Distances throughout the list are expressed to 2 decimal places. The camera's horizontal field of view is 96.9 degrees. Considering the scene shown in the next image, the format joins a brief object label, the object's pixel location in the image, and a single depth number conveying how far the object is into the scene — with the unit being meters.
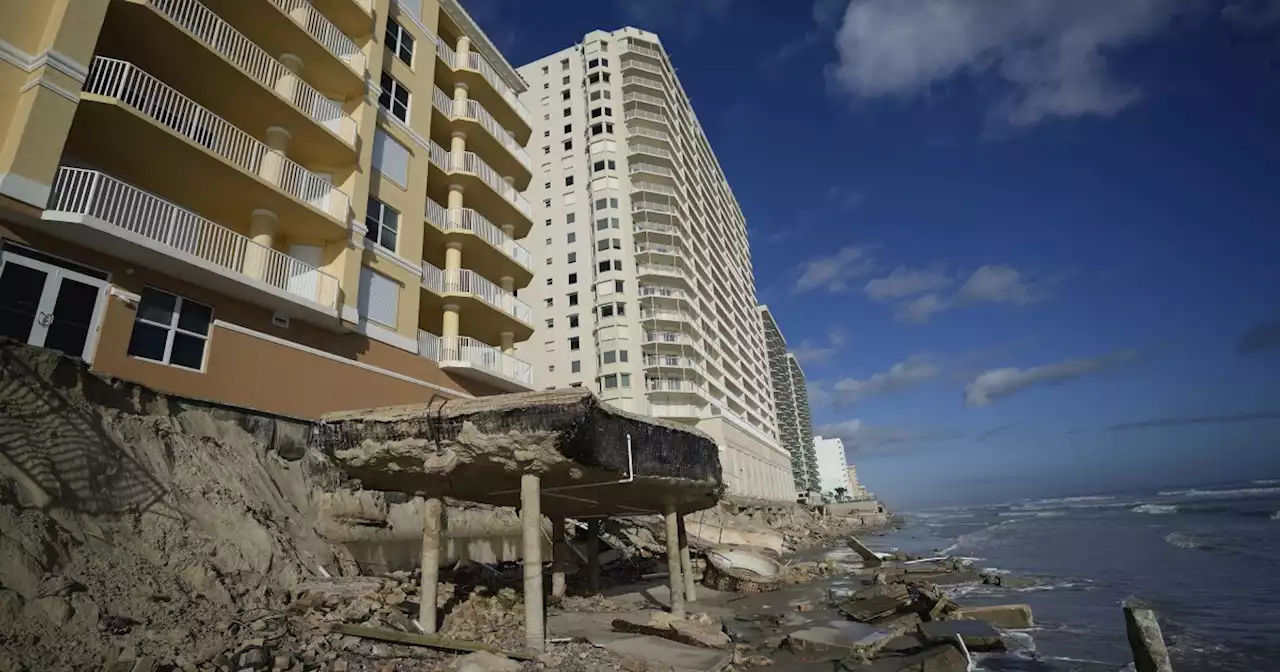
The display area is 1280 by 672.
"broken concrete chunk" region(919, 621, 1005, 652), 10.76
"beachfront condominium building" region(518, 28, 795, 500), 57.00
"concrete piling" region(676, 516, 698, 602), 15.14
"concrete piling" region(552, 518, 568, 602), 14.07
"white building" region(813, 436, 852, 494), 182.88
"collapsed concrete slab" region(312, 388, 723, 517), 7.89
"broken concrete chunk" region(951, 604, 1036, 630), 13.20
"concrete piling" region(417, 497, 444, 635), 9.08
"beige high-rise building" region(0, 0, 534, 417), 11.67
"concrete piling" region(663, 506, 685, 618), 11.87
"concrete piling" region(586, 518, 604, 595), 16.09
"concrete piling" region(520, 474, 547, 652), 8.22
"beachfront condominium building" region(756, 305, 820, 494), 132.88
